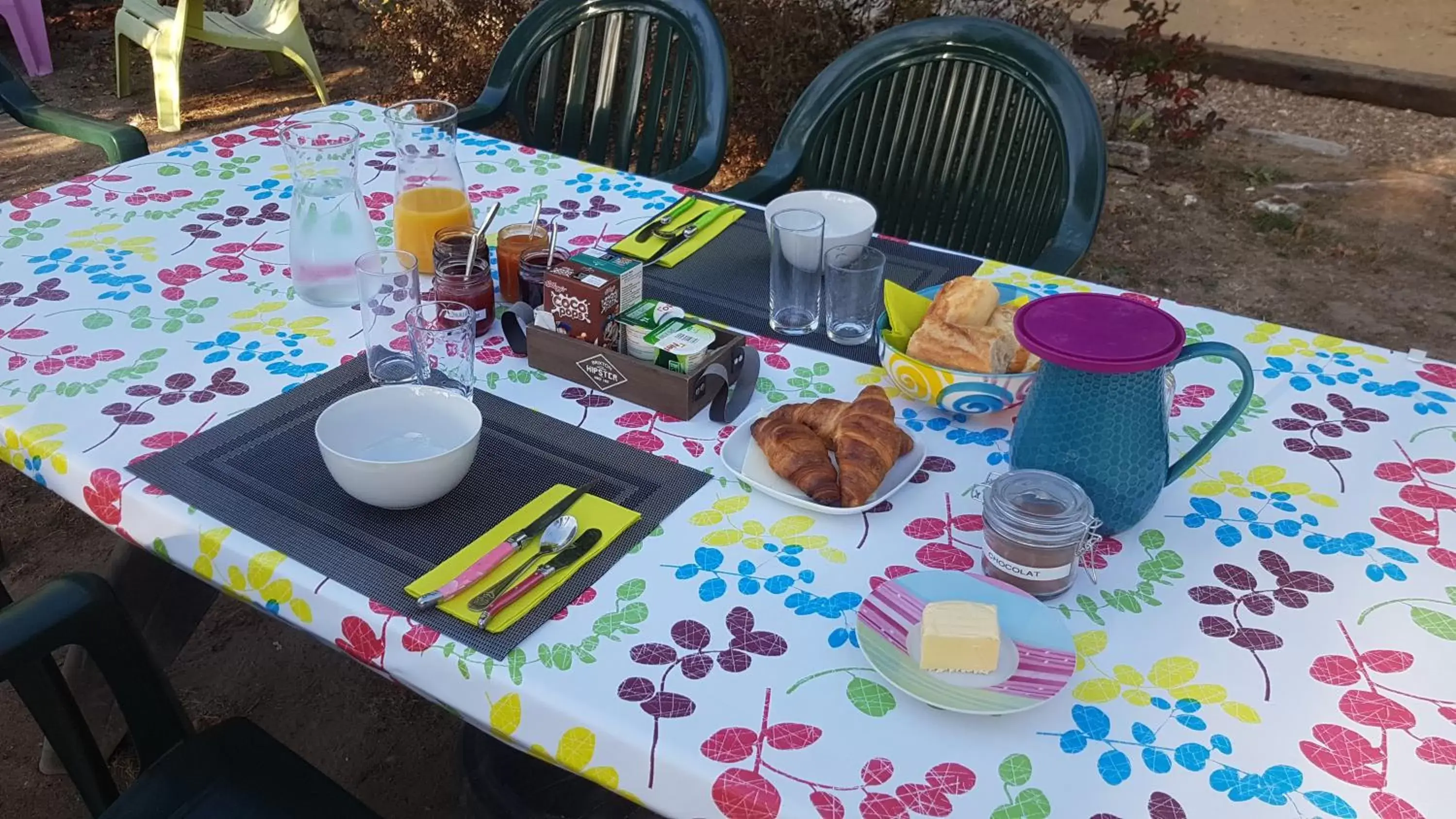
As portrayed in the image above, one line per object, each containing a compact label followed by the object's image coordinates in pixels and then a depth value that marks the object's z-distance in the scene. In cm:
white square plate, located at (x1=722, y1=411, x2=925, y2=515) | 116
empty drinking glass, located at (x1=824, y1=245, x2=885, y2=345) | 146
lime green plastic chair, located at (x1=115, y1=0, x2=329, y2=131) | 462
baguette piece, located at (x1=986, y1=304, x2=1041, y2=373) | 133
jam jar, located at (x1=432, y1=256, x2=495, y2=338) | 144
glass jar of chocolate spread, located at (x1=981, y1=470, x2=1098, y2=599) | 102
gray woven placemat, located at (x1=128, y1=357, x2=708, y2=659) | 107
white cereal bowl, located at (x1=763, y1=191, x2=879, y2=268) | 169
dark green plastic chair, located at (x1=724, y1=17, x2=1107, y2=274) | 207
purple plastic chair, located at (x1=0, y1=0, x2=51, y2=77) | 512
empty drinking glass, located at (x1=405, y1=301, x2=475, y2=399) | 133
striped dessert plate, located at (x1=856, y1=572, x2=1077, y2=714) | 91
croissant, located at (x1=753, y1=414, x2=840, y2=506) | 115
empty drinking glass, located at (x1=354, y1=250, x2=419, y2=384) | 136
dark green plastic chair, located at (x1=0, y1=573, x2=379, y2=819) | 109
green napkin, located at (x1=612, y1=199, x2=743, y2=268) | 170
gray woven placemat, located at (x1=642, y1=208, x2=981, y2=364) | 156
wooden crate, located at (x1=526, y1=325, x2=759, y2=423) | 131
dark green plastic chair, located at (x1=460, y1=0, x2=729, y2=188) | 233
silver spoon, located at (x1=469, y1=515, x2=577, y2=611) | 102
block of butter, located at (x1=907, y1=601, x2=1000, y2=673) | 92
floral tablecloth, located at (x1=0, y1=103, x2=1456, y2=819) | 88
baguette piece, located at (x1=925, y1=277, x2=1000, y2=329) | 136
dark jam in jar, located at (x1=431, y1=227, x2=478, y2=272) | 149
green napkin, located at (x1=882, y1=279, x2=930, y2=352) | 140
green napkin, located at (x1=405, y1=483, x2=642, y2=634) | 102
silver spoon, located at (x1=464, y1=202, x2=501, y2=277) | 143
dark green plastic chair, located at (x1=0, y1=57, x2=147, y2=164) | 223
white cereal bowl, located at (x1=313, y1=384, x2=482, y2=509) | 111
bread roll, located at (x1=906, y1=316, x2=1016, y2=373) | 130
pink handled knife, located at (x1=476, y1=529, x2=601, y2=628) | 101
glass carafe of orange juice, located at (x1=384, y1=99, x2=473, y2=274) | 157
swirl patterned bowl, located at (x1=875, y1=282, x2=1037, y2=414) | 128
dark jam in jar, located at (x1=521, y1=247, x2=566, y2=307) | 148
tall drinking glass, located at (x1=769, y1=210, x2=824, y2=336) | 149
